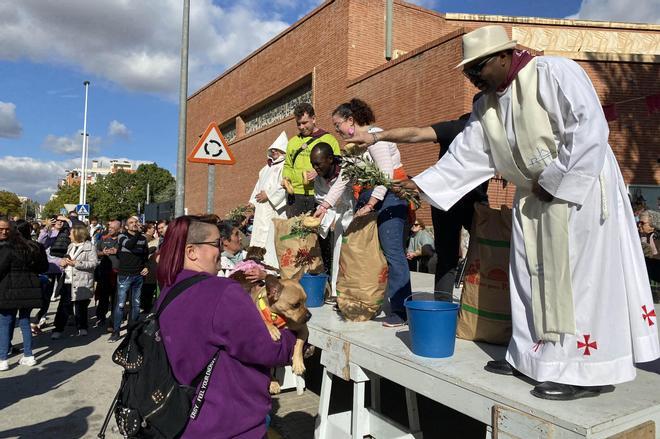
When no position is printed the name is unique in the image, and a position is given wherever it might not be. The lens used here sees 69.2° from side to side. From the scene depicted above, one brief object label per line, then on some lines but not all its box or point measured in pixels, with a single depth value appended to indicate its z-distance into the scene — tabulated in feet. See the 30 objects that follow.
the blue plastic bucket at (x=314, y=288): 14.96
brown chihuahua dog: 8.40
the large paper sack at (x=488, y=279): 10.07
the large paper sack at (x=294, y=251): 15.81
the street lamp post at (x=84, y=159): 132.83
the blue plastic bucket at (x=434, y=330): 9.22
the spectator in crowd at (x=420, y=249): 31.07
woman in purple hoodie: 6.38
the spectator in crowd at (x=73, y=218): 29.69
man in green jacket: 17.24
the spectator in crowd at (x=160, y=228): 33.68
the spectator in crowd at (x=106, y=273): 28.25
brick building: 39.17
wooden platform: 6.70
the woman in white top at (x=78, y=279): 25.30
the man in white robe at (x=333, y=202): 14.34
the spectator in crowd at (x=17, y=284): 19.63
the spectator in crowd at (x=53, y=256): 26.45
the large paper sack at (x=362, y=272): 12.03
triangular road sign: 25.61
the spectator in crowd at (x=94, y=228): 44.74
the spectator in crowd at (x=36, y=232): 46.84
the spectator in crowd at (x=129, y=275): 25.05
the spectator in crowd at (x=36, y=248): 21.13
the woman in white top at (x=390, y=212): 12.54
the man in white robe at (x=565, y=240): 7.65
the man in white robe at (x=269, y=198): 20.49
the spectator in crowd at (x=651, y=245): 17.69
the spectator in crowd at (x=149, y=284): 27.40
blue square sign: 87.00
